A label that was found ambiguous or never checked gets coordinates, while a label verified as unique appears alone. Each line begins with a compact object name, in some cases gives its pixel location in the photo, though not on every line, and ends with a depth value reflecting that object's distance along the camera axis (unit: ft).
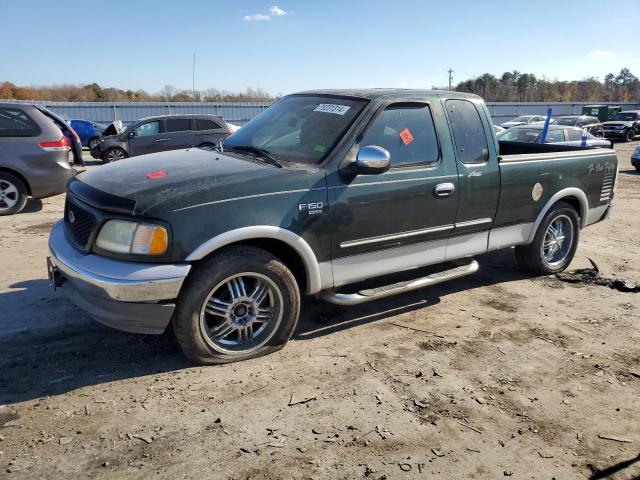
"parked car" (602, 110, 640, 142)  98.07
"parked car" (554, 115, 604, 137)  89.78
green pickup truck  10.94
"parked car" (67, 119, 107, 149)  72.43
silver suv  26.89
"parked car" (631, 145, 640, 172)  52.47
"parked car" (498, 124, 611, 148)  47.75
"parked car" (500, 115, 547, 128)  91.13
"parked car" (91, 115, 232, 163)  50.01
